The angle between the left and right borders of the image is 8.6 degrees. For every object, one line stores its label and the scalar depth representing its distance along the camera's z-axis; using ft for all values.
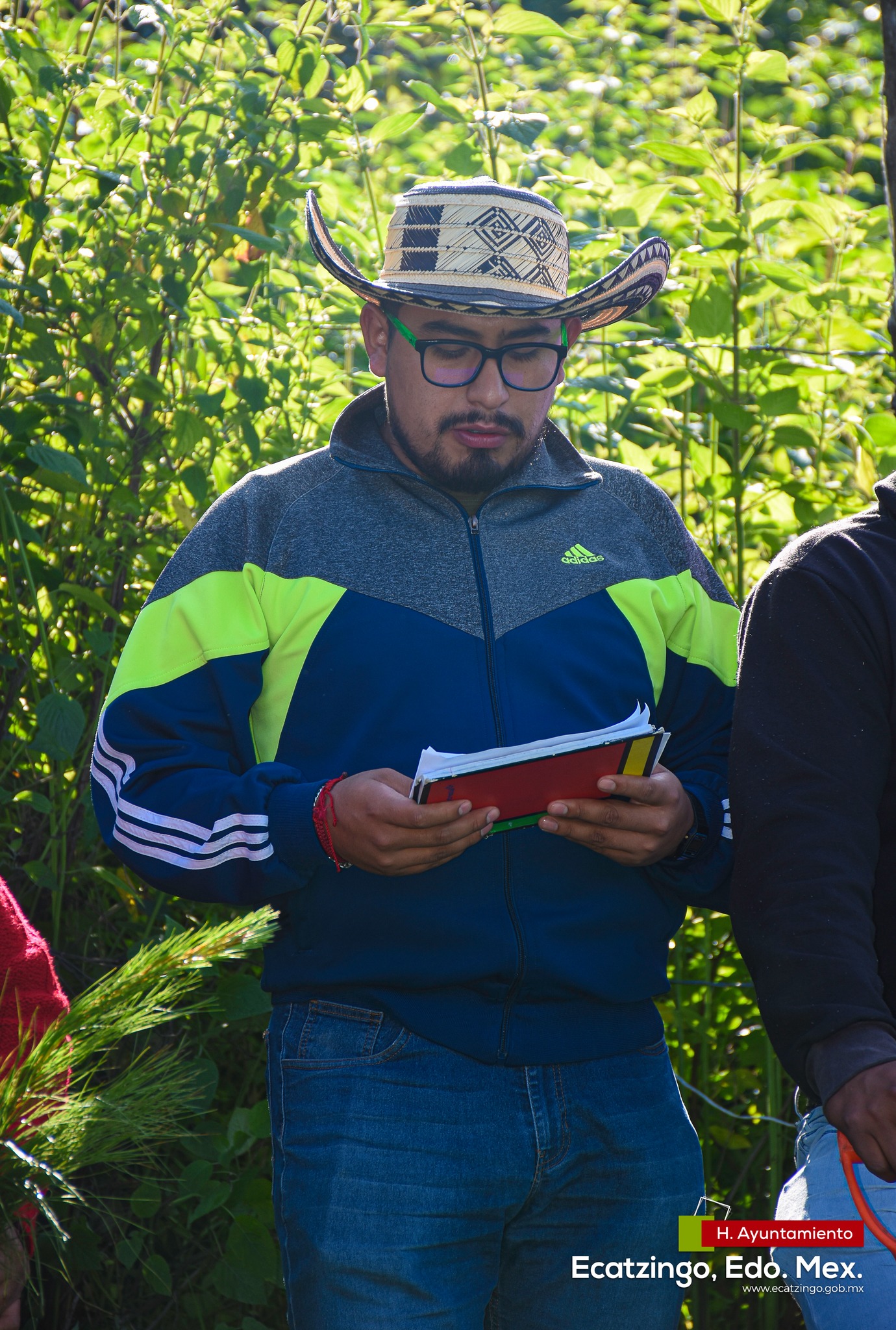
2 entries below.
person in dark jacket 16.79
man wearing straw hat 17.23
